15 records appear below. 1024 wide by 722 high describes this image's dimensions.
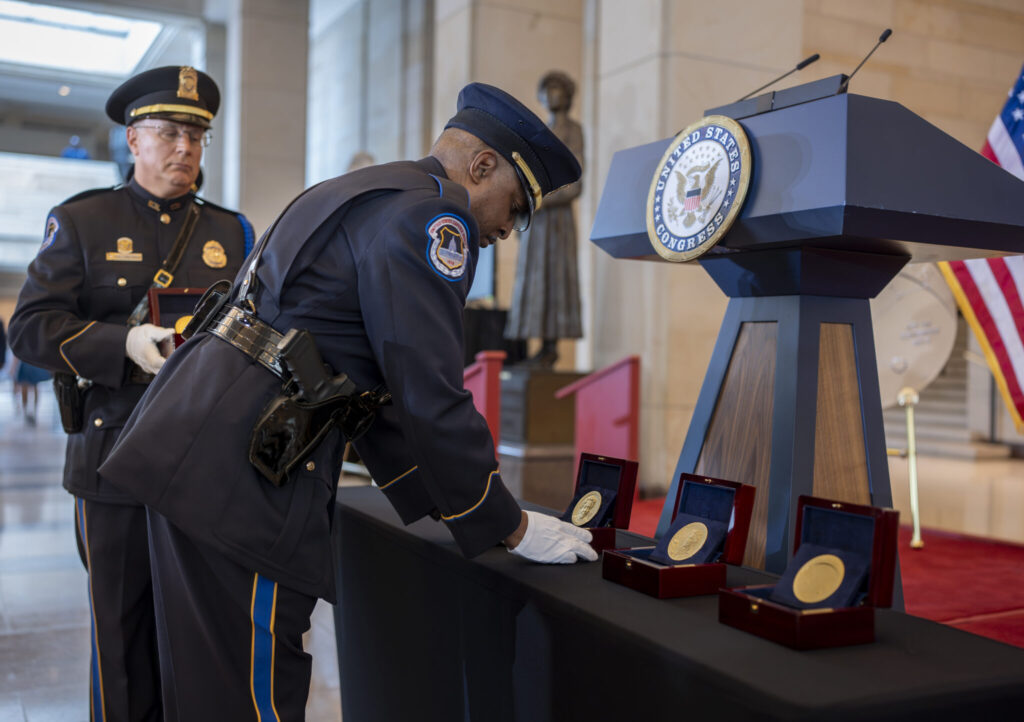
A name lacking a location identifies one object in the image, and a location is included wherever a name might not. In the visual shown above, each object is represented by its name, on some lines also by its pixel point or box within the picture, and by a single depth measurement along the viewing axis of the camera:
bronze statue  6.72
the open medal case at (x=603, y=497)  1.59
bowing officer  1.34
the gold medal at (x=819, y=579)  1.12
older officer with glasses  2.02
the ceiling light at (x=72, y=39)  14.70
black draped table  0.98
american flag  3.23
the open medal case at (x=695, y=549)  1.30
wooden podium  1.44
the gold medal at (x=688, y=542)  1.36
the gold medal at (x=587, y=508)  1.64
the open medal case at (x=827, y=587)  1.07
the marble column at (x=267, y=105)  11.81
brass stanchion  3.88
